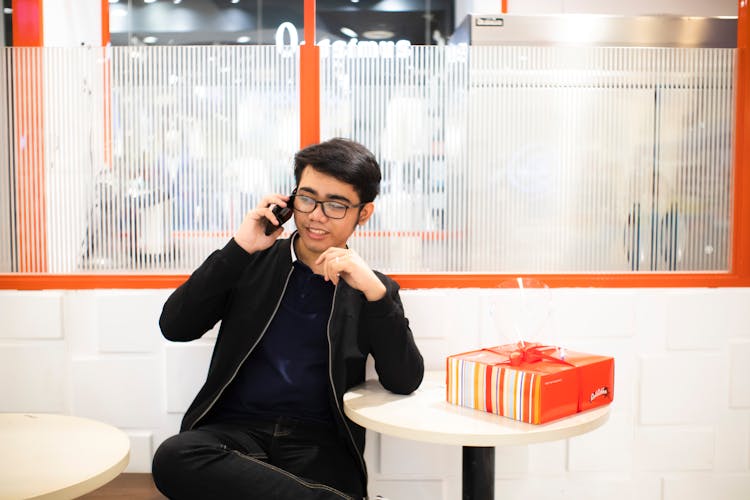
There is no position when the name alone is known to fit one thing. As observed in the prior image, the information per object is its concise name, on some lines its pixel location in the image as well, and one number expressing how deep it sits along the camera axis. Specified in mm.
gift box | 1443
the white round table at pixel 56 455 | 1190
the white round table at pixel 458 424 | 1383
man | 1646
